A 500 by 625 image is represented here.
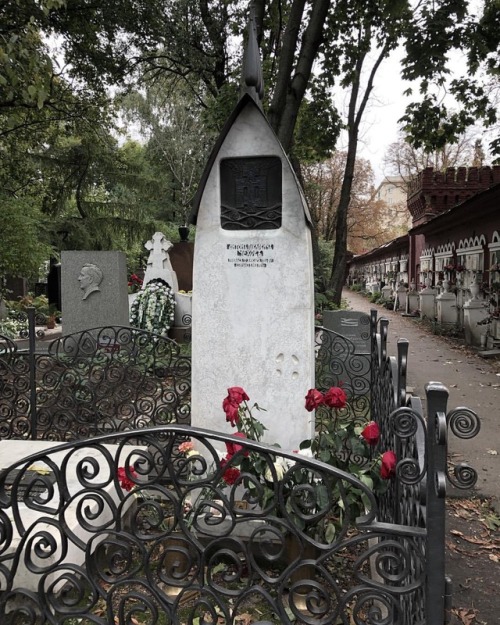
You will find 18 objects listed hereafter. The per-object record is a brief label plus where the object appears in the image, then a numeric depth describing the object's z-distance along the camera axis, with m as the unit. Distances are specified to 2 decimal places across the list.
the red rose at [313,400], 2.69
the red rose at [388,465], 1.89
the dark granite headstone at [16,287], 20.08
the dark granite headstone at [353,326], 8.09
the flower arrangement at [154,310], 10.68
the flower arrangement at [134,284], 14.59
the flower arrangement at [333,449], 2.29
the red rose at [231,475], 2.28
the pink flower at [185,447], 2.93
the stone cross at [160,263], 11.73
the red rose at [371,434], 2.23
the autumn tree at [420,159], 37.75
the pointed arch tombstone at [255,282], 3.30
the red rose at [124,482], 2.56
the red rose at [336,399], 2.63
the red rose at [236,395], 2.58
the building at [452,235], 13.24
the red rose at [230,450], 2.21
